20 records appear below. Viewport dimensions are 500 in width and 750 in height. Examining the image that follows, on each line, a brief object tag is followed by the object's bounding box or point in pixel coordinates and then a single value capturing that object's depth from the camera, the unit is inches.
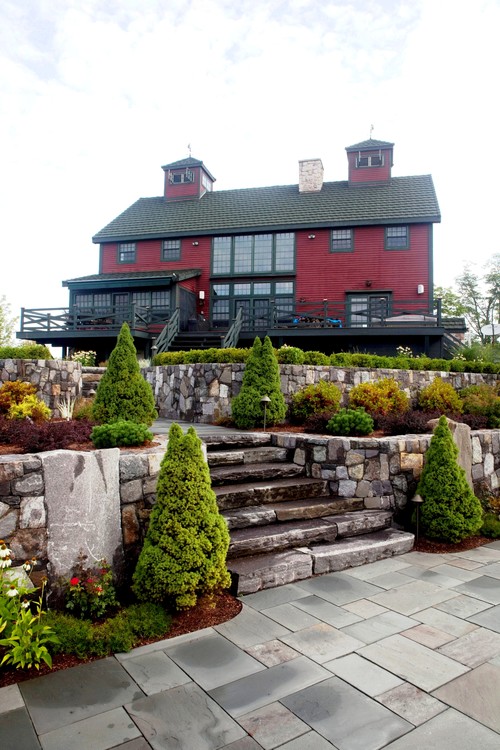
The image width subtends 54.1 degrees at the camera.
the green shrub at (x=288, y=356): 393.7
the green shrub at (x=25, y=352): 421.1
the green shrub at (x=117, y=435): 201.3
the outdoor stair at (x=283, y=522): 183.8
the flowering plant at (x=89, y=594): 146.2
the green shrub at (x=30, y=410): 260.5
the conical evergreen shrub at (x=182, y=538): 150.0
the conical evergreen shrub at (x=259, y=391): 324.5
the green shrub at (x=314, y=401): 343.9
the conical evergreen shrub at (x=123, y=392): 252.8
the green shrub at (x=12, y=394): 286.9
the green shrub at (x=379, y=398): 354.6
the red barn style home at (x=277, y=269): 649.6
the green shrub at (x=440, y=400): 392.3
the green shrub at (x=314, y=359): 407.2
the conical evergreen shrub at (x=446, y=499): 223.8
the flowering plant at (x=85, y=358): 596.7
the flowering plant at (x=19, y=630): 121.6
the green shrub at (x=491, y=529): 243.1
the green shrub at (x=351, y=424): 285.1
